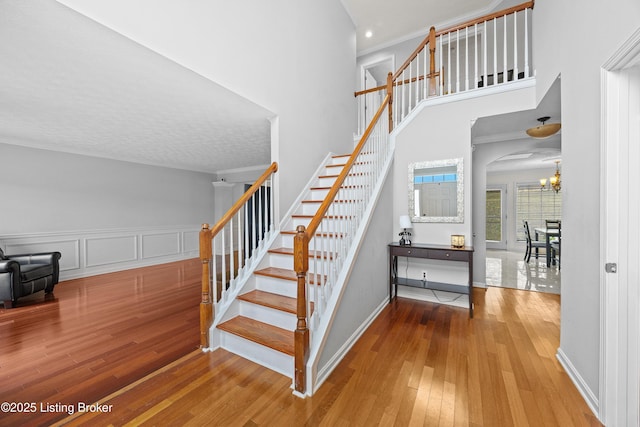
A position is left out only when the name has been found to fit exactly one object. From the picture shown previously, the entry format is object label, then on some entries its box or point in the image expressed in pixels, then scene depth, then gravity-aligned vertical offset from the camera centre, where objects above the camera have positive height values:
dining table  5.55 -0.48
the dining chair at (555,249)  5.48 -0.79
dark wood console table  3.12 -0.56
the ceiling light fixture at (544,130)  3.14 +1.02
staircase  2.05 -0.93
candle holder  3.33 -0.37
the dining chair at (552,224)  6.09 -0.29
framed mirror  3.49 +0.30
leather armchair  3.33 -0.86
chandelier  6.35 +0.78
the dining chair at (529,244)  6.01 -0.73
